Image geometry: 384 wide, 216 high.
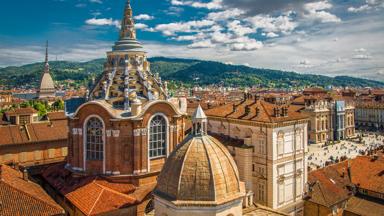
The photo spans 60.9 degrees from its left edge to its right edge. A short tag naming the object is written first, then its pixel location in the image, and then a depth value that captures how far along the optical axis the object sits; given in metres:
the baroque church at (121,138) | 32.09
